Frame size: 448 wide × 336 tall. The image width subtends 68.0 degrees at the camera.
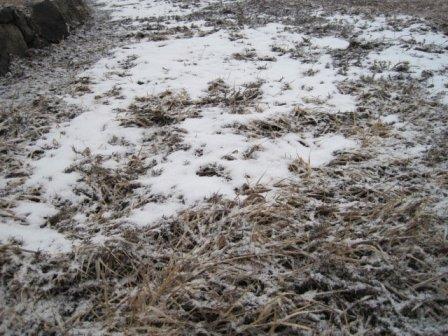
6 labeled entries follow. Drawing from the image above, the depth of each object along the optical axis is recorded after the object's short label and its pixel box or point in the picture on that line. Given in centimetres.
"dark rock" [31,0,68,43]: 576
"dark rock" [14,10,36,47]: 519
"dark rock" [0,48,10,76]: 474
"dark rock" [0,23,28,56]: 495
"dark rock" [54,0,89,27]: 697
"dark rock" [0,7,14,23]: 493
